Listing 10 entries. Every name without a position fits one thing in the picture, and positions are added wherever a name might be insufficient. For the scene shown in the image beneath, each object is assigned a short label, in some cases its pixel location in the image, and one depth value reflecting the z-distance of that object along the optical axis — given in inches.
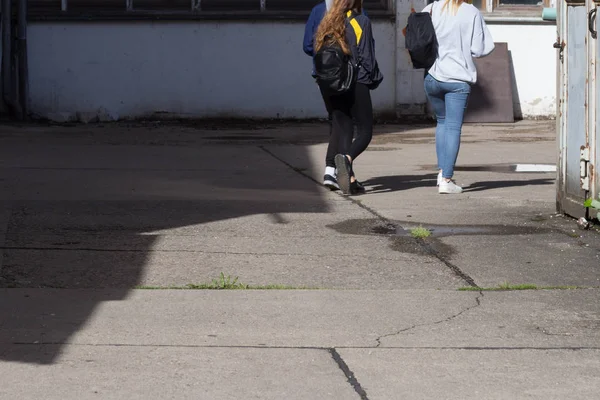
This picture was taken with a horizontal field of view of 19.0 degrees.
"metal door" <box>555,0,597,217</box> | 485.4
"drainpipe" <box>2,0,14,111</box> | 1106.7
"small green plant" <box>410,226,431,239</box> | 465.9
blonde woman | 591.5
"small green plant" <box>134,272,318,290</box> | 366.7
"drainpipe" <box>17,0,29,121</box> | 1114.2
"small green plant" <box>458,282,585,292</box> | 368.1
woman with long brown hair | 589.2
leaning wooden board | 1148.6
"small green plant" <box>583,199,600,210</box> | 474.9
